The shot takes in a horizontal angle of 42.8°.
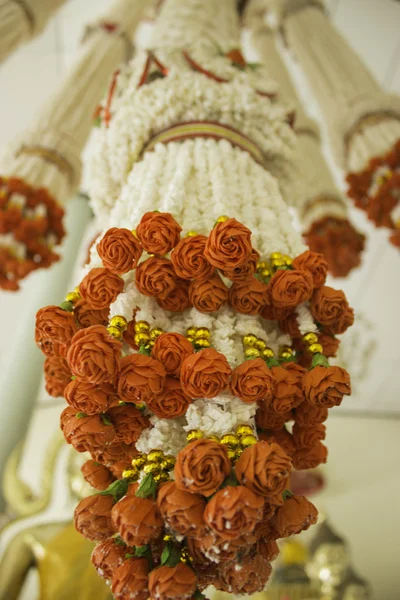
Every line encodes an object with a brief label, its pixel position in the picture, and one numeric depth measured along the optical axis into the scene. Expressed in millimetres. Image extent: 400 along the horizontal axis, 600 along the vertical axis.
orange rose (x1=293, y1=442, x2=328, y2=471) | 505
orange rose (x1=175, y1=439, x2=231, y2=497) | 362
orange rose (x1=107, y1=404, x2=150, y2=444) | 438
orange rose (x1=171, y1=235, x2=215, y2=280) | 471
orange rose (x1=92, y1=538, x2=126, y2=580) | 396
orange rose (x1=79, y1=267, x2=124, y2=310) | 470
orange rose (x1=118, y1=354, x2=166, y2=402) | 412
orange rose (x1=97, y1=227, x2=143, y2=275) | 469
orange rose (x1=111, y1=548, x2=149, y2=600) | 372
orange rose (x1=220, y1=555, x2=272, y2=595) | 384
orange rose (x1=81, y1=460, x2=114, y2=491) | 490
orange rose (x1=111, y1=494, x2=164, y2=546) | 371
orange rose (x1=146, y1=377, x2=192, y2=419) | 430
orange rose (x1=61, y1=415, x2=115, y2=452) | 415
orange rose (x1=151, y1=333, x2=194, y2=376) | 439
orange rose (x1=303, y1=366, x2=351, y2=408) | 433
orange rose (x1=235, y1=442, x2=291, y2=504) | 361
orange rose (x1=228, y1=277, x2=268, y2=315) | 488
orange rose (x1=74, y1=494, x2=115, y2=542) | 416
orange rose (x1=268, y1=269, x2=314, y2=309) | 488
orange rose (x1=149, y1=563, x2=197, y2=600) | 357
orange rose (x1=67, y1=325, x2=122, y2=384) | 399
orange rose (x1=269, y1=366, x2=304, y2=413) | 442
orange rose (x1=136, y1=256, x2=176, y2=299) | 477
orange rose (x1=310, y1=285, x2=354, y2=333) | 504
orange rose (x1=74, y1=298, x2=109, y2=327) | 497
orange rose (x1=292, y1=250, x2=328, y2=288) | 513
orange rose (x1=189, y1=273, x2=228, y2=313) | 475
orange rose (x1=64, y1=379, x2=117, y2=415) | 411
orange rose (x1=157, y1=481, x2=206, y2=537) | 364
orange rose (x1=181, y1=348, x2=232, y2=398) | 405
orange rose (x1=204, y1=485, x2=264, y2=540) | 349
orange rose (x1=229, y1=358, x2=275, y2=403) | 416
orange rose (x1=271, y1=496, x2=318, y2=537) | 400
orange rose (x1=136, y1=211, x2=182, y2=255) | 481
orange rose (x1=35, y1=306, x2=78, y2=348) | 463
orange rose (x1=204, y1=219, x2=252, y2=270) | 454
